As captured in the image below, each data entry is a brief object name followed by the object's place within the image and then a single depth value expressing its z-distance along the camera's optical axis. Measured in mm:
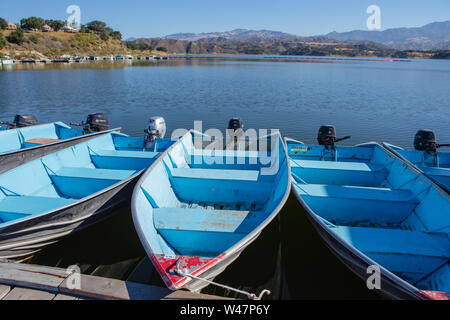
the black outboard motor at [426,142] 8227
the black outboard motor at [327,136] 8559
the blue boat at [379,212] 3945
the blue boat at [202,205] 3523
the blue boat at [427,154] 8047
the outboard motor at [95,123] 10414
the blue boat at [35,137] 7422
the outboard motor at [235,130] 9820
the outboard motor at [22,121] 10383
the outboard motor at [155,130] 9133
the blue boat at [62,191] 4488
